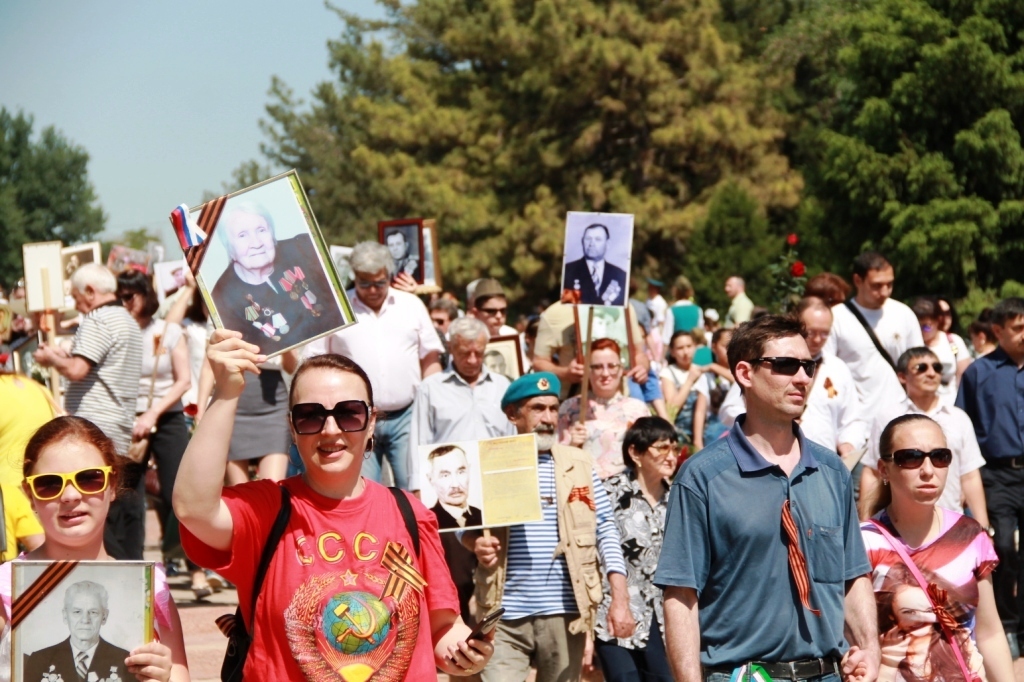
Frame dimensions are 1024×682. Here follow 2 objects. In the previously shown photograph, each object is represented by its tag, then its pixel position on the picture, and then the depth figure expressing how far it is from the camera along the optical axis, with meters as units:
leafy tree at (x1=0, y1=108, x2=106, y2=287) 79.31
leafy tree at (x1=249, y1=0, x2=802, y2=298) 41.56
